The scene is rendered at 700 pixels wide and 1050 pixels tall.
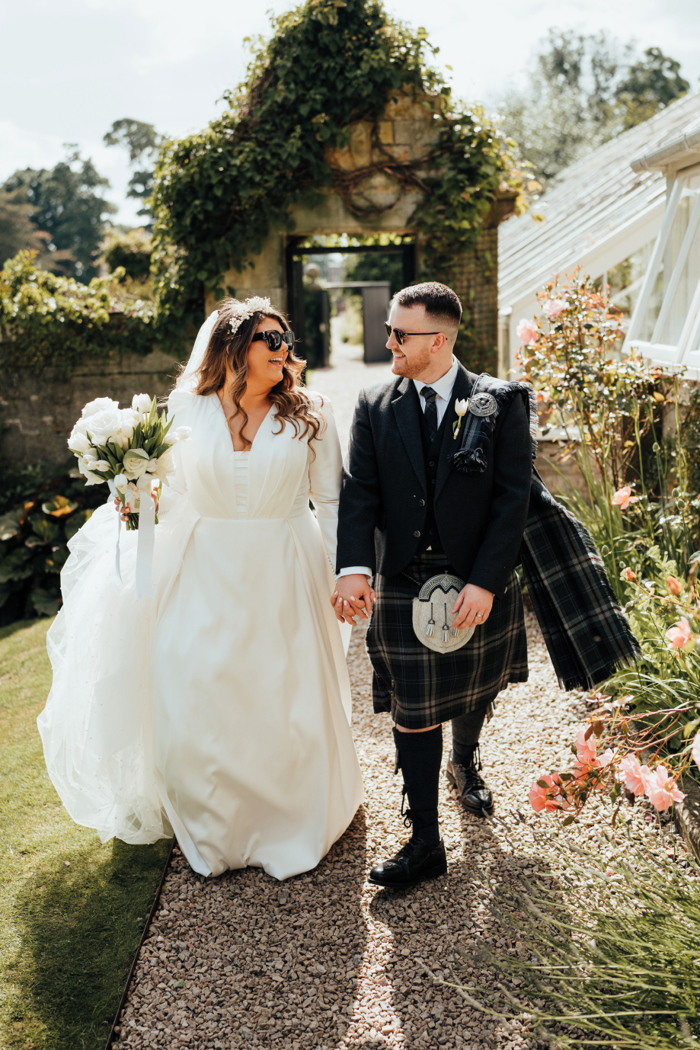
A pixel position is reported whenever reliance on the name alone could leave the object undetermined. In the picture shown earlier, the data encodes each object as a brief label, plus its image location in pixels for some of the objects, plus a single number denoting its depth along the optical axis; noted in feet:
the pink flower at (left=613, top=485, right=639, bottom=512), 11.85
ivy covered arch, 21.85
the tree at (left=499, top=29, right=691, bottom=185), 100.32
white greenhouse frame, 16.38
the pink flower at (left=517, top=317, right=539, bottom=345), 16.52
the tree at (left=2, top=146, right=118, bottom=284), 160.88
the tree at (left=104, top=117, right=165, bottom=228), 153.48
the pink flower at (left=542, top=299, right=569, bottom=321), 15.74
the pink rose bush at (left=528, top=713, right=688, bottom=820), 6.41
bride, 9.51
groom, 8.59
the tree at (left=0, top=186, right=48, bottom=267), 119.24
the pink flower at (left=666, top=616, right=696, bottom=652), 6.42
